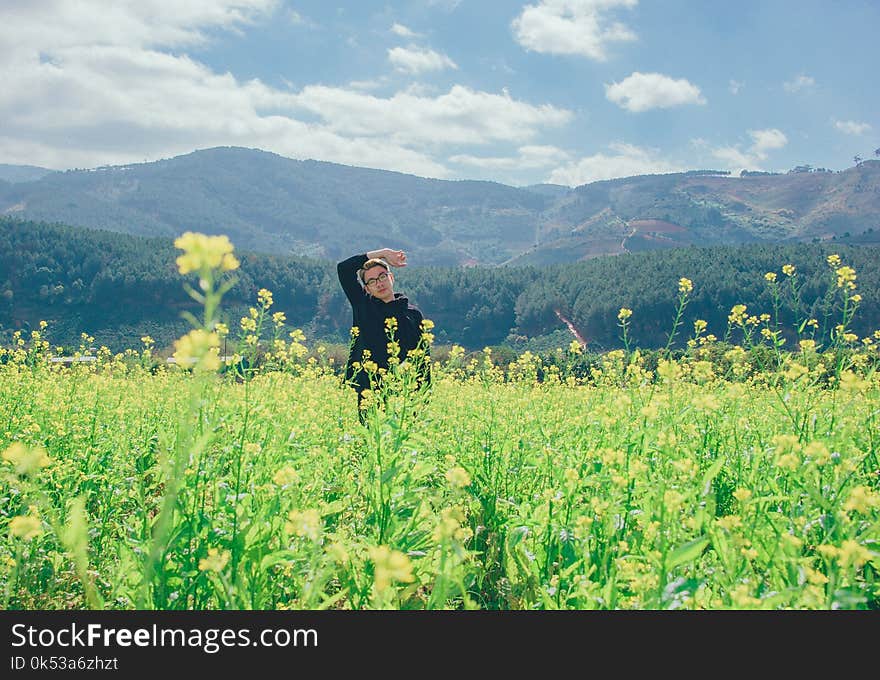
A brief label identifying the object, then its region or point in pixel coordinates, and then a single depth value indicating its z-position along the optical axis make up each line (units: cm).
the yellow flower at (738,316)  486
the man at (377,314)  562
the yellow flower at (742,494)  239
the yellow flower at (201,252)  154
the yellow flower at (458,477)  204
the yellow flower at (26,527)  179
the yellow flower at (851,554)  179
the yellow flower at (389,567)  155
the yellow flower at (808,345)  401
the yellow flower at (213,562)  192
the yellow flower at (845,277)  404
